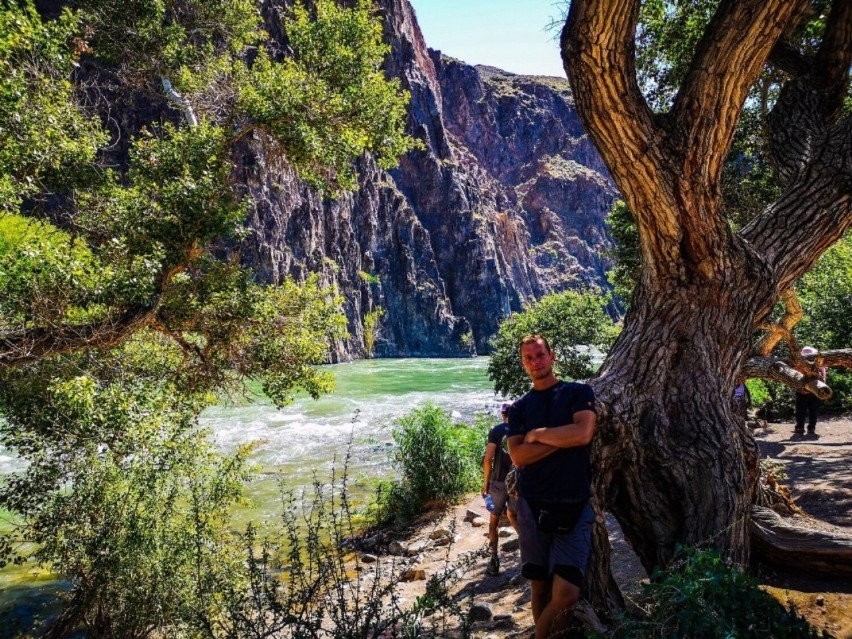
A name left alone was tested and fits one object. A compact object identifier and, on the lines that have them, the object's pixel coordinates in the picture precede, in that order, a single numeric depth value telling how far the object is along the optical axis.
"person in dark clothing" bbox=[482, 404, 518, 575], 5.70
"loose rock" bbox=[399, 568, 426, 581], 6.26
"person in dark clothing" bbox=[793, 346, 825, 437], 11.50
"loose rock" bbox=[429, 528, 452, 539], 7.62
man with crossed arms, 2.78
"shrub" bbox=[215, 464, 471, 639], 2.24
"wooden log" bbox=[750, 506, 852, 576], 3.63
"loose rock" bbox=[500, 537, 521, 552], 6.55
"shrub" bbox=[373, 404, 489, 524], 9.27
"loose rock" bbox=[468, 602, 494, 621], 4.15
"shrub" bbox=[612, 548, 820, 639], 1.83
